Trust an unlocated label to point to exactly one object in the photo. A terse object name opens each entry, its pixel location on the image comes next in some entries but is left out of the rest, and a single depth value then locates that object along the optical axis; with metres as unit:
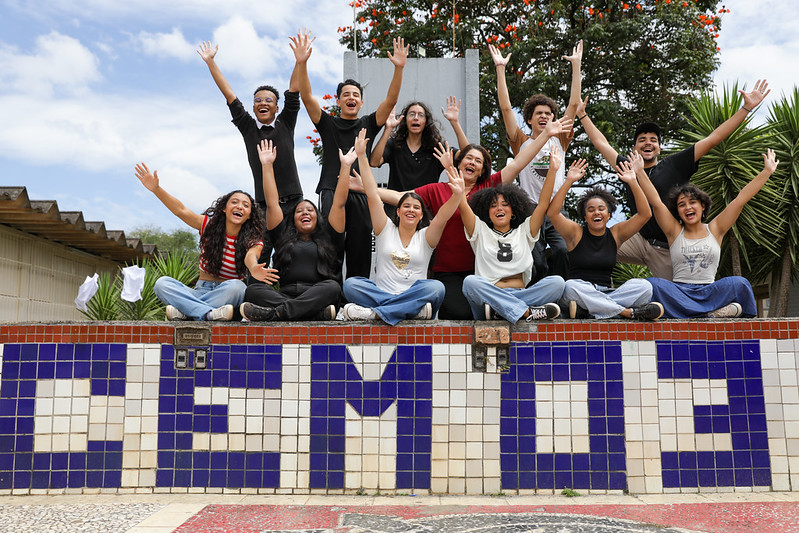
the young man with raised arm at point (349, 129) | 5.77
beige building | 10.94
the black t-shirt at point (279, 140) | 5.94
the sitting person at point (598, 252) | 4.93
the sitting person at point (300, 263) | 4.90
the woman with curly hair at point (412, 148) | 6.05
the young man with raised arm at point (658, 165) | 5.60
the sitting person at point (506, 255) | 4.82
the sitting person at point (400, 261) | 4.83
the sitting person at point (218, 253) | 5.05
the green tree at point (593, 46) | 13.64
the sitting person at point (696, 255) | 5.04
